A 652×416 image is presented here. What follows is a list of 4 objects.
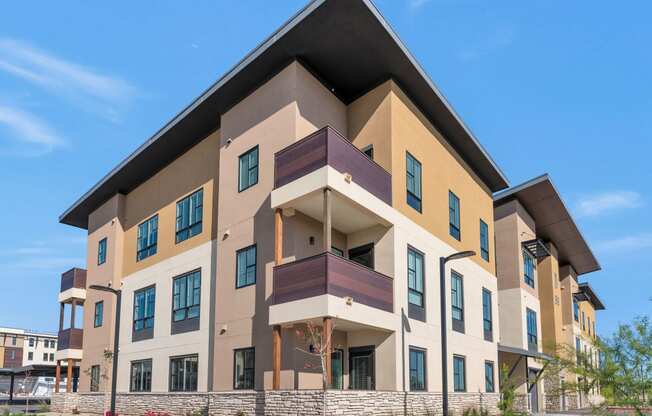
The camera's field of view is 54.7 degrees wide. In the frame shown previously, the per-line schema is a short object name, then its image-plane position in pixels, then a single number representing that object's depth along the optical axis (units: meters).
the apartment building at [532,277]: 37.38
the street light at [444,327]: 18.66
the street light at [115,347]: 23.91
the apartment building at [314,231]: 20.31
